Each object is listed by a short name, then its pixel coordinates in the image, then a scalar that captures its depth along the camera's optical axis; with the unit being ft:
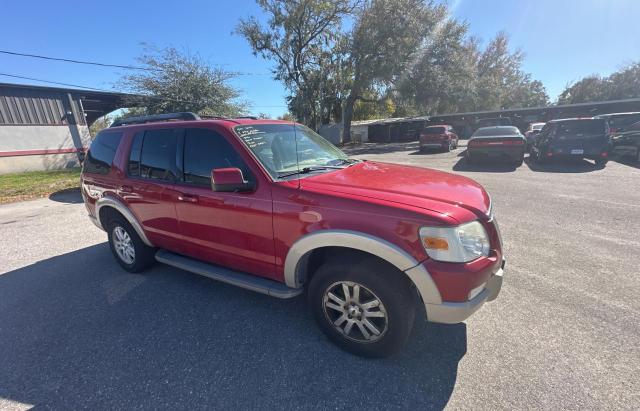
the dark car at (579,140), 31.04
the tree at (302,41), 72.18
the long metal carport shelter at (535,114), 82.69
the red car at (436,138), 56.34
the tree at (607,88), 137.12
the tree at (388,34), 68.28
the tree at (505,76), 141.13
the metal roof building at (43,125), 47.73
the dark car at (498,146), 33.81
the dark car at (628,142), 33.58
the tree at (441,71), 75.20
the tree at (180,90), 54.29
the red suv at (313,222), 6.19
